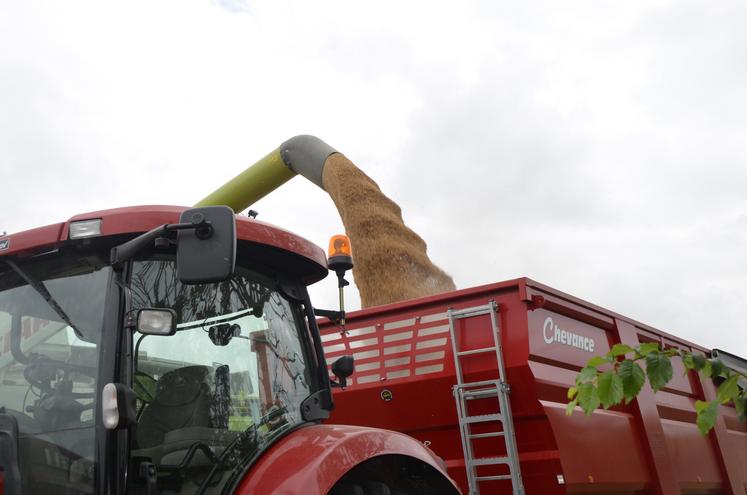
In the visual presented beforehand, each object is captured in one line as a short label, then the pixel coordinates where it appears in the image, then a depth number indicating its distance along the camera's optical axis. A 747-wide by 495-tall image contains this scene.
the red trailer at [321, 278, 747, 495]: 3.75
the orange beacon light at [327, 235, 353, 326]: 3.08
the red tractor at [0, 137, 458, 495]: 2.10
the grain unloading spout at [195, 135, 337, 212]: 6.98
